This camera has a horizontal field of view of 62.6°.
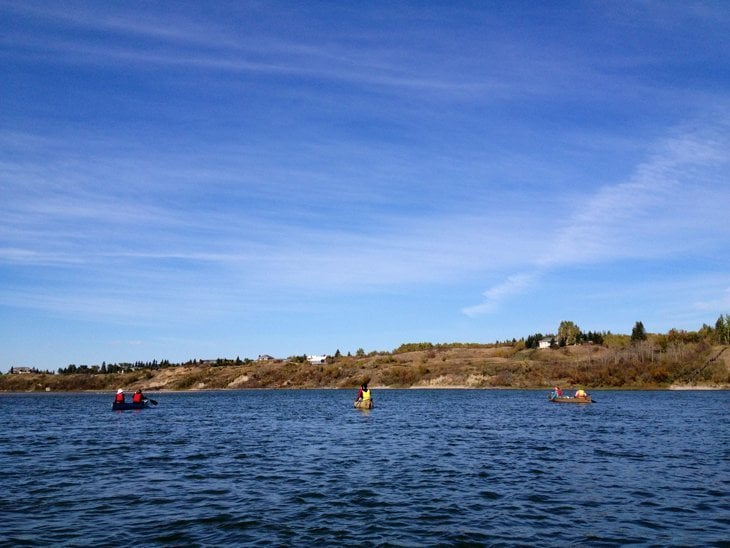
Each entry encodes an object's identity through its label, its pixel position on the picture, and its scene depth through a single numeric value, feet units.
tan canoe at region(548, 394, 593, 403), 313.73
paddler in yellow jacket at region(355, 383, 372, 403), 279.90
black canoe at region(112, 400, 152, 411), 311.64
